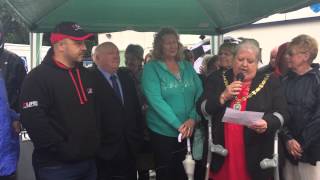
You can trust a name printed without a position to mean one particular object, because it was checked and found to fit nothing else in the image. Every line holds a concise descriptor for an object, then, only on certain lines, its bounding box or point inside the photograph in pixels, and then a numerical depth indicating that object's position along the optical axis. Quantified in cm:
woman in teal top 313
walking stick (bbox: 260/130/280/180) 255
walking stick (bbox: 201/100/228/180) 265
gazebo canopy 360
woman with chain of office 260
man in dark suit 310
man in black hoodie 237
